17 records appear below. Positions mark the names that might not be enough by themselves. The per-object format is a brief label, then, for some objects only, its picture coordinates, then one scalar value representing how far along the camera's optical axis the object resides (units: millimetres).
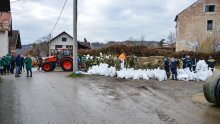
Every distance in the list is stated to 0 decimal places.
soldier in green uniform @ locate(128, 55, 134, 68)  14463
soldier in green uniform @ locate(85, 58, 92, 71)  14796
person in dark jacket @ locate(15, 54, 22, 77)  12377
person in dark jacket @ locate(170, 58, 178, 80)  12755
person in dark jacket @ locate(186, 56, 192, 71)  15509
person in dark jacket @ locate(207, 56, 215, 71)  16353
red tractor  15346
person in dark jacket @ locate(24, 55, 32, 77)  12300
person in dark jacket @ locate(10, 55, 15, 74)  14191
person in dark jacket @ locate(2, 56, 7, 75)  13443
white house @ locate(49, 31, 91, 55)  39408
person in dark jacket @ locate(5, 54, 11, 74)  13621
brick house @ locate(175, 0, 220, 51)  28660
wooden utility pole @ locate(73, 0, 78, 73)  12907
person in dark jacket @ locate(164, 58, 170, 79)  12936
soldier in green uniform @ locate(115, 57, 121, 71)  13634
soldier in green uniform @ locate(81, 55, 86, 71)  15248
